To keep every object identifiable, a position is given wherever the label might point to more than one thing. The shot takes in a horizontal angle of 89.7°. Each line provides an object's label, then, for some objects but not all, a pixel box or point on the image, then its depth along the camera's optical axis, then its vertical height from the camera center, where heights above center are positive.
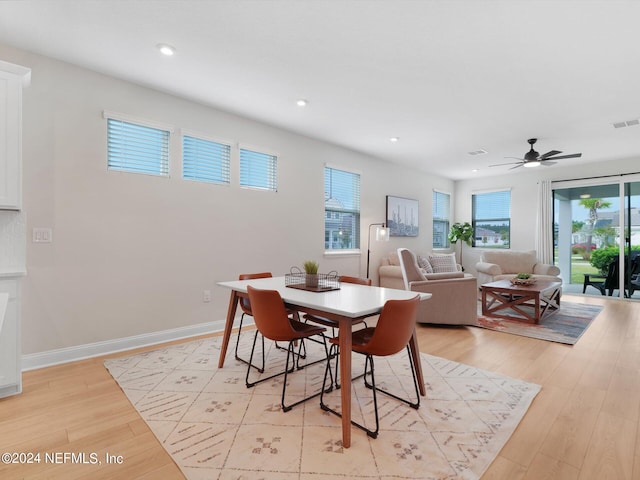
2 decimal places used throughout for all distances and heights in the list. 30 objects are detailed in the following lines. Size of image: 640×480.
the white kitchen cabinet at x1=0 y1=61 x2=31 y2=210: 2.29 +0.75
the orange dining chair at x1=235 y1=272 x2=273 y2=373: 2.83 -0.61
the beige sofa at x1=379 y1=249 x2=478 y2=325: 4.08 -0.75
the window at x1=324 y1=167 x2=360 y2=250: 5.27 +0.52
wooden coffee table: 4.39 -0.88
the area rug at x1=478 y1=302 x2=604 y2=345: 3.84 -1.12
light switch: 2.79 +0.03
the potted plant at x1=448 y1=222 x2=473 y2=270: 7.78 +0.18
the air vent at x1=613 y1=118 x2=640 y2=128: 4.18 +1.56
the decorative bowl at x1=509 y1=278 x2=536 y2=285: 4.74 -0.60
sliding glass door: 6.05 +0.12
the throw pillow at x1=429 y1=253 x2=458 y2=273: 6.04 -0.44
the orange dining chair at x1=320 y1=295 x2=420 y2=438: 1.83 -0.54
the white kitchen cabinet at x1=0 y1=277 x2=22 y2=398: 2.29 -0.76
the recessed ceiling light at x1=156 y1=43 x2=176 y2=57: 2.63 +1.58
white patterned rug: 1.62 -1.14
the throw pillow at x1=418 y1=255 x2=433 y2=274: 5.74 -0.45
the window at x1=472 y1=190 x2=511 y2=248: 7.59 +0.53
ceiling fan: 4.80 +1.25
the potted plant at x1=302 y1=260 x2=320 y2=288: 2.57 -0.29
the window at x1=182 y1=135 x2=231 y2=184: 3.70 +0.95
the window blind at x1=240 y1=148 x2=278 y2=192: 4.19 +0.94
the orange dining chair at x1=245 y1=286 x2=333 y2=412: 2.13 -0.54
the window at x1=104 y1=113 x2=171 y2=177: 3.19 +0.95
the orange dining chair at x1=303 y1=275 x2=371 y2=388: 2.29 -0.61
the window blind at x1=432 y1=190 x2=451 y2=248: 7.85 +0.55
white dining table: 1.80 -0.40
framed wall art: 6.40 +0.49
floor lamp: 5.42 +0.10
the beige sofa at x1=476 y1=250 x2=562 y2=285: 6.09 -0.50
